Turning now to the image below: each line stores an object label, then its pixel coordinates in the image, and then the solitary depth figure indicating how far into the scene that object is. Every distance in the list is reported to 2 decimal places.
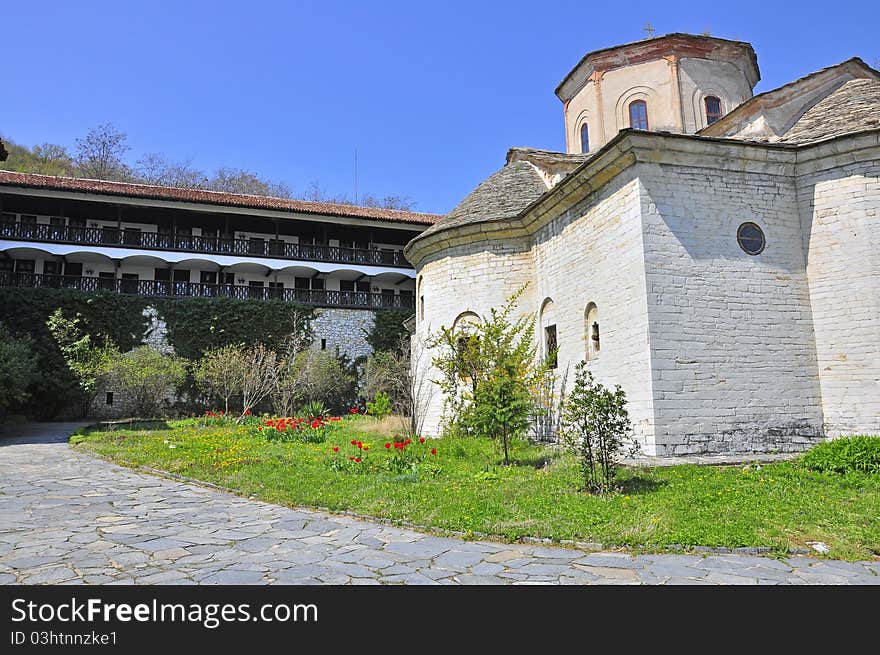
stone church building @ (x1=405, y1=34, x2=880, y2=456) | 8.95
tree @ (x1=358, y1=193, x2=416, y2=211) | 44.92
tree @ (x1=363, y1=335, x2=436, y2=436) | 14.73
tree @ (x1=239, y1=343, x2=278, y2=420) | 18.67
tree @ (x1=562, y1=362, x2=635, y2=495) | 6.71
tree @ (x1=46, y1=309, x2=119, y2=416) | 20.91
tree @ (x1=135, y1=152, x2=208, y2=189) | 40.31
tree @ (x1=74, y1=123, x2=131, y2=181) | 37.56
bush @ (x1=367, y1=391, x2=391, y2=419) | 18.70
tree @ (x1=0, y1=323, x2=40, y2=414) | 15.05
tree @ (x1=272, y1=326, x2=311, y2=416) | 19.33
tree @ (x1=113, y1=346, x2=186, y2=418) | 18.50
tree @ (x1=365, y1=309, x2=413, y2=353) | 27.50
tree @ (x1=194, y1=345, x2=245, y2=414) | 19.31
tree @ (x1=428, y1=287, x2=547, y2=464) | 9.12
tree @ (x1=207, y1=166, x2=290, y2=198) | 42.31
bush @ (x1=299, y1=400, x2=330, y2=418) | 18.53
